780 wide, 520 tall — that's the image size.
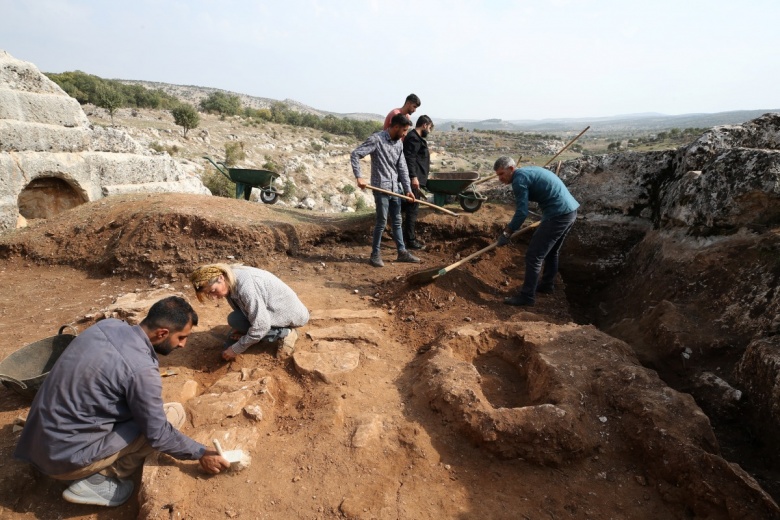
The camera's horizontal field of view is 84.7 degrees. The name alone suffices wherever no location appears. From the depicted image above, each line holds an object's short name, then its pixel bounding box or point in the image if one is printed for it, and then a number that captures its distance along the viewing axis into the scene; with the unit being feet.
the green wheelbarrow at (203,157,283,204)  28.37
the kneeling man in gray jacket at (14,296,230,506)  7.27
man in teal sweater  15.61
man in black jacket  20.53
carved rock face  22.02
